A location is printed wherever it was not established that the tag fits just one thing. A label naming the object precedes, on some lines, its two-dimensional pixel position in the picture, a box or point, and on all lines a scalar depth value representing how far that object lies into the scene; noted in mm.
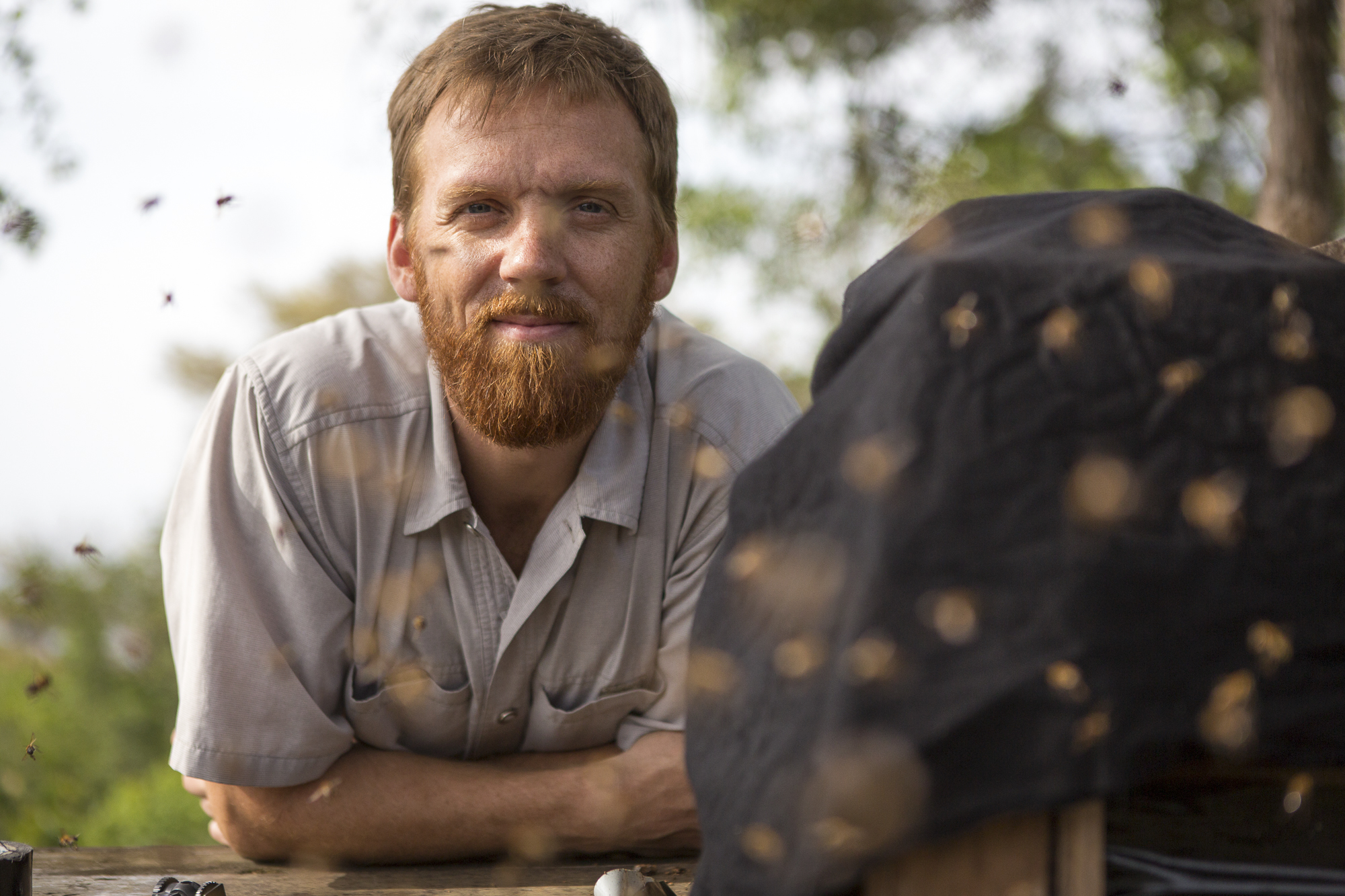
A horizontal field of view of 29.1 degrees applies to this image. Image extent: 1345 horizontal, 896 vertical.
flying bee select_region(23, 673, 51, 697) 1483
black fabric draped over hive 1104
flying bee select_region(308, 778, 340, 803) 1394
